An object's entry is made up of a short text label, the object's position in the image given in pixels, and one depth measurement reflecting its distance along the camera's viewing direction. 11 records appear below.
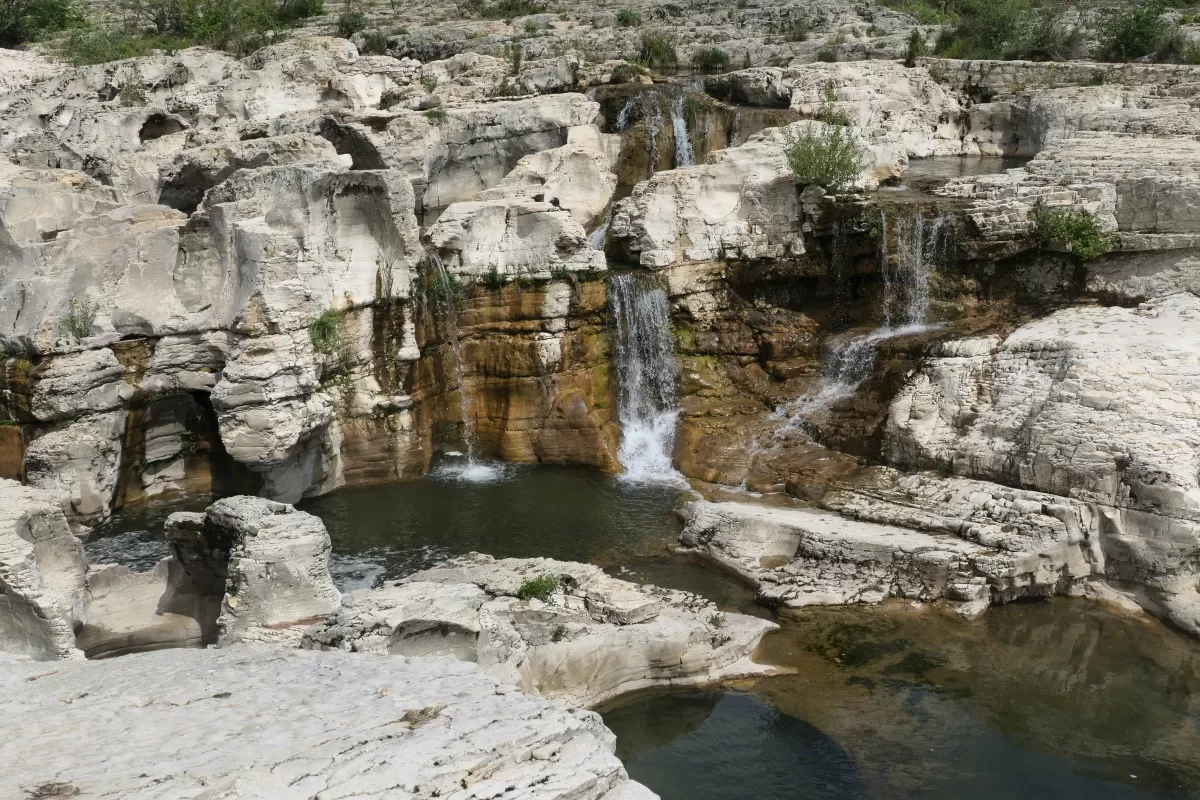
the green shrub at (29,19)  29.62
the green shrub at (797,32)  28.22
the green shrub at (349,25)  30.61
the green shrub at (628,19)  30.47
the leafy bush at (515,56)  24.37
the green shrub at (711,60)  27.06
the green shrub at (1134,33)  24.03
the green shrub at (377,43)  29.20
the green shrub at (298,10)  33.25
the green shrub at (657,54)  27.08
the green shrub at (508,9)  32.97
